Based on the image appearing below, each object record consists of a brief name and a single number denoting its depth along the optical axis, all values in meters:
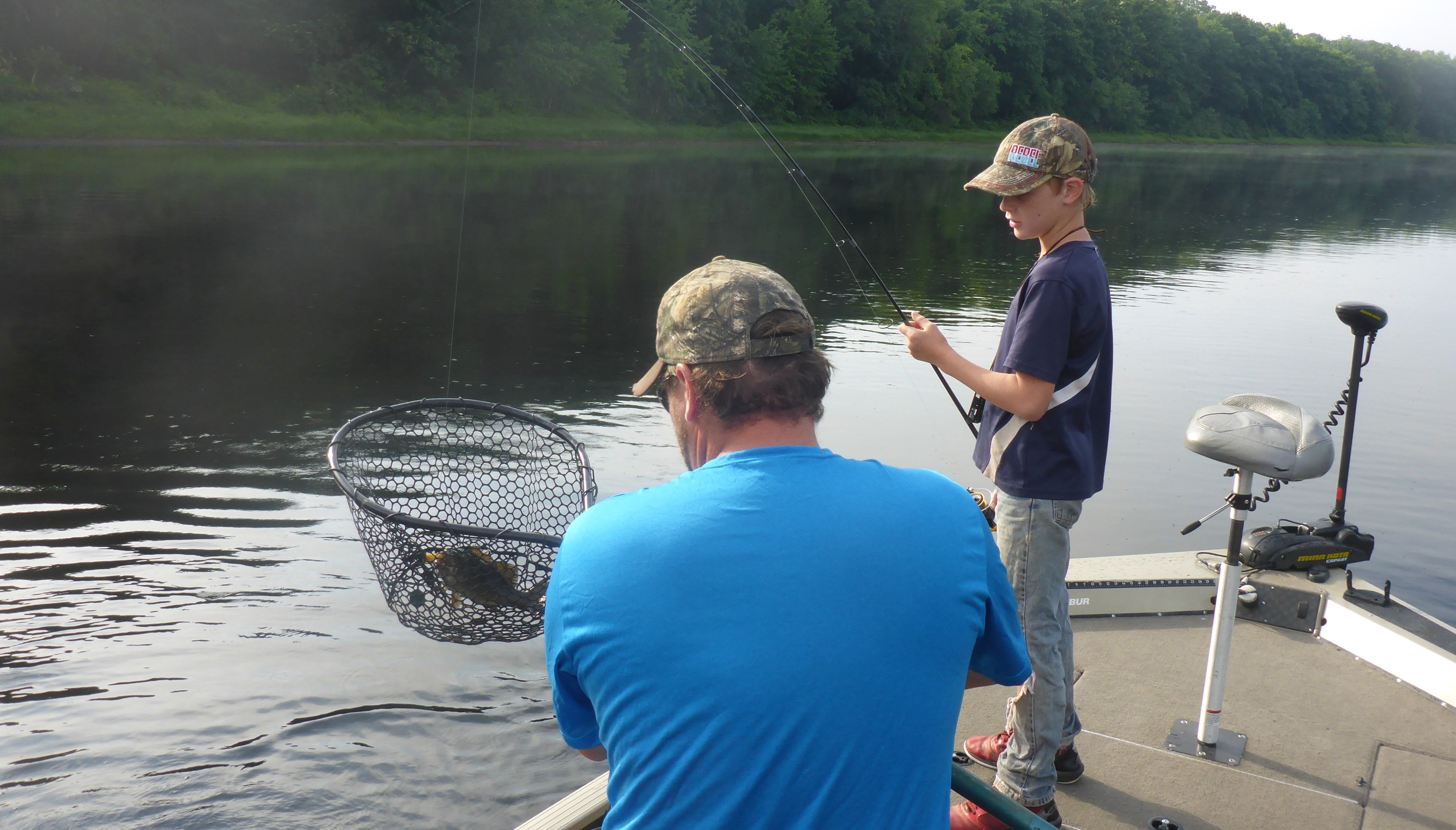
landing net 2.23
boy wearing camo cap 2.62
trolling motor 2.92
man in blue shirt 1.27
